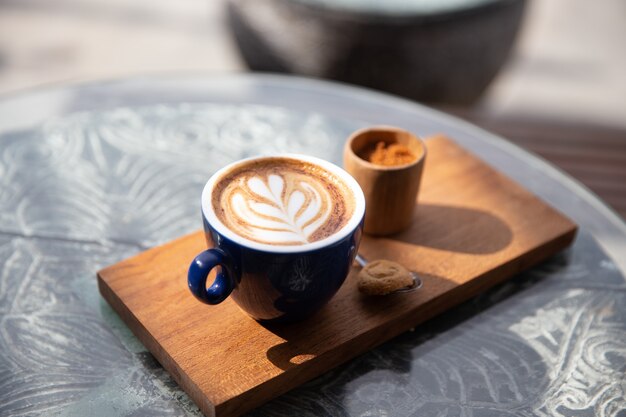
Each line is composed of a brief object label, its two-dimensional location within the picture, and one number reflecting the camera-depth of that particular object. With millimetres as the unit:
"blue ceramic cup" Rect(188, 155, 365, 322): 941
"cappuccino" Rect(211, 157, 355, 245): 985
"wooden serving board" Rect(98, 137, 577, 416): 983
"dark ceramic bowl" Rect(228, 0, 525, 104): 2381
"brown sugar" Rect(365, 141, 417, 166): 1210
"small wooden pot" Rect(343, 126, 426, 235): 1168
